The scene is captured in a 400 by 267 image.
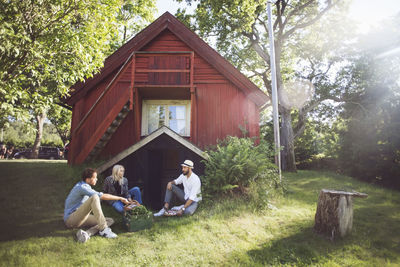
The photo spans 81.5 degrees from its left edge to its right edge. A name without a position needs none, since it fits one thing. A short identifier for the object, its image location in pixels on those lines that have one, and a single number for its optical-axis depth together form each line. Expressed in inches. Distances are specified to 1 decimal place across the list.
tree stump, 188.1
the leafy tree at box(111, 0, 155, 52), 716.0
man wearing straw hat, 237.3
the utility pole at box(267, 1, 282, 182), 339.1
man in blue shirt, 175.2
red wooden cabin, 388.8
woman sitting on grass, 235.8
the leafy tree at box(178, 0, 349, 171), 599.5
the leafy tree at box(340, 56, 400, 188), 435.5
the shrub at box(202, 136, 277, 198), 266.1
